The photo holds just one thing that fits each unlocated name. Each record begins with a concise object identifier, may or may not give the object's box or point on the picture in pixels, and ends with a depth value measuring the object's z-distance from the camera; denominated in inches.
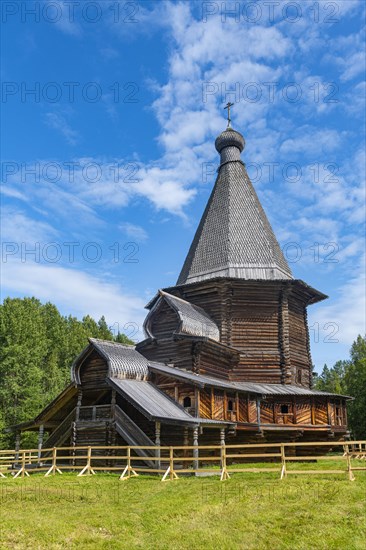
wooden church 740.6
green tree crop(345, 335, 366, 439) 1517.0
